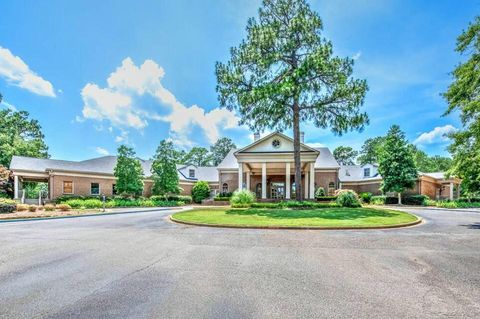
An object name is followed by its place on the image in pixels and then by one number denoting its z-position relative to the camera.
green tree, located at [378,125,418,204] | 27.70
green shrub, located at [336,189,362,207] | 19.38
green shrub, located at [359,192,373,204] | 30.06
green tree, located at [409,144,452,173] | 56.50
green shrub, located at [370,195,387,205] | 29.28
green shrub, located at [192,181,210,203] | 31.86
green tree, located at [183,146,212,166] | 63.50
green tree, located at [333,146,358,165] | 61.21
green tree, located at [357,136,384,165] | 57.25
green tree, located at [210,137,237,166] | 65.25
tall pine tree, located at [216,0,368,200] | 18.77
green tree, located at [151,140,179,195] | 29.70
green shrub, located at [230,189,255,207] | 20.39
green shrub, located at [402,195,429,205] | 27.76
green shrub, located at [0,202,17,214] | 16.73
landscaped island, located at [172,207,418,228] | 11.11
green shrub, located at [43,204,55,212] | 18.68
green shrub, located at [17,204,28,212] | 17.89
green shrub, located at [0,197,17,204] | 17.70
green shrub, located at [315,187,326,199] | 30.89
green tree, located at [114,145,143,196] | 27.31
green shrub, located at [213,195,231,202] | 27.17
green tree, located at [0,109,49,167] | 31.41
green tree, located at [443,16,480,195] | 11.86
